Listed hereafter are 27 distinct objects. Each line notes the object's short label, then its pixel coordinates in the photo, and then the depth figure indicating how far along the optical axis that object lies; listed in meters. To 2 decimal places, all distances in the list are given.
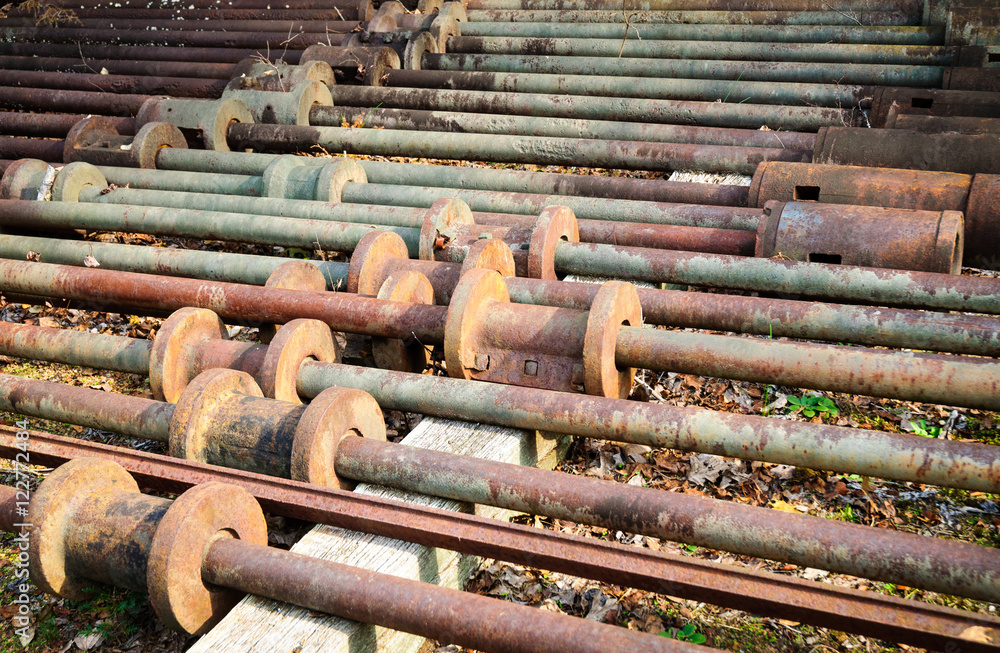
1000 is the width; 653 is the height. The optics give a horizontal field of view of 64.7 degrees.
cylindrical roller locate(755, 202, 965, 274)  4.26
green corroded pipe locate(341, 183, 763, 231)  5.09
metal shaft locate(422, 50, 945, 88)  6.75
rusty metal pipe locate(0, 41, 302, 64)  9.03
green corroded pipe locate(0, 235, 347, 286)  5.04
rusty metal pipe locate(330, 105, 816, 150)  6.12
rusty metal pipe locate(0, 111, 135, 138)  7.71
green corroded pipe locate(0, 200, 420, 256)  5.37
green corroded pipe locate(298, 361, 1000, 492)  2.97
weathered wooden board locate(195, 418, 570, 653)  2.68
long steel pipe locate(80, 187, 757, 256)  4.86
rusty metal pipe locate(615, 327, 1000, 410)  3.31
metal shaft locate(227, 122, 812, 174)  5.95
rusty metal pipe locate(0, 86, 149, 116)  8.02
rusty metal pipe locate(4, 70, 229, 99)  8.41
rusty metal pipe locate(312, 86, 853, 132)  6.45
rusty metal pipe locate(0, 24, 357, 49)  8.92
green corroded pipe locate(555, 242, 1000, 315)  4.02
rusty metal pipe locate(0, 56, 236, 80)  8.65
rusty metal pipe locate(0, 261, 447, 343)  4.13
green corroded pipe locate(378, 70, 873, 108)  6.63
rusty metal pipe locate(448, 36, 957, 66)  7.01
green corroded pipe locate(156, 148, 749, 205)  5.56
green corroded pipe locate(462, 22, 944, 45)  7.37
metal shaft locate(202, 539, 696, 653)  2.36
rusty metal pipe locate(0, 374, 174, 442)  3.74
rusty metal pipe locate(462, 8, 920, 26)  7.75
